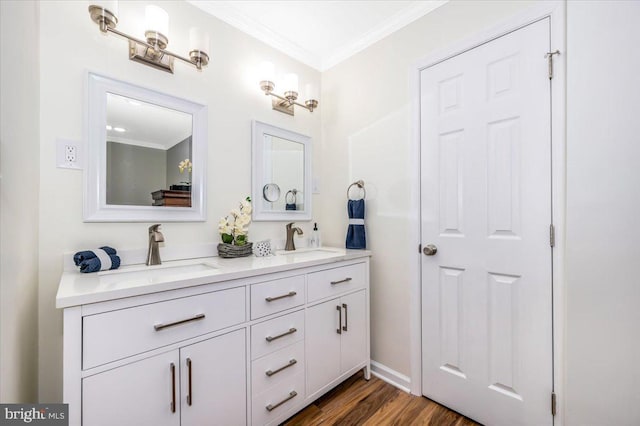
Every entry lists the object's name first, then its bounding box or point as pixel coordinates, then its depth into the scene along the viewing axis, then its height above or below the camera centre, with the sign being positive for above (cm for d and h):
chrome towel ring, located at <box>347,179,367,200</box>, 207 +21
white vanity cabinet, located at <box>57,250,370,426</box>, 91 -56
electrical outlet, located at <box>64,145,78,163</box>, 127 +27
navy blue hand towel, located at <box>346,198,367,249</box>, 201 -9
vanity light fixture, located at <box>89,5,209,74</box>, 125 +87
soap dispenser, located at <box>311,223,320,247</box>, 223 -20
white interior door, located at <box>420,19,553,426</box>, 133 -9
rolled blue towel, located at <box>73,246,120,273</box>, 120 -21
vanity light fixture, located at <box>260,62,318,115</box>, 192 +88
